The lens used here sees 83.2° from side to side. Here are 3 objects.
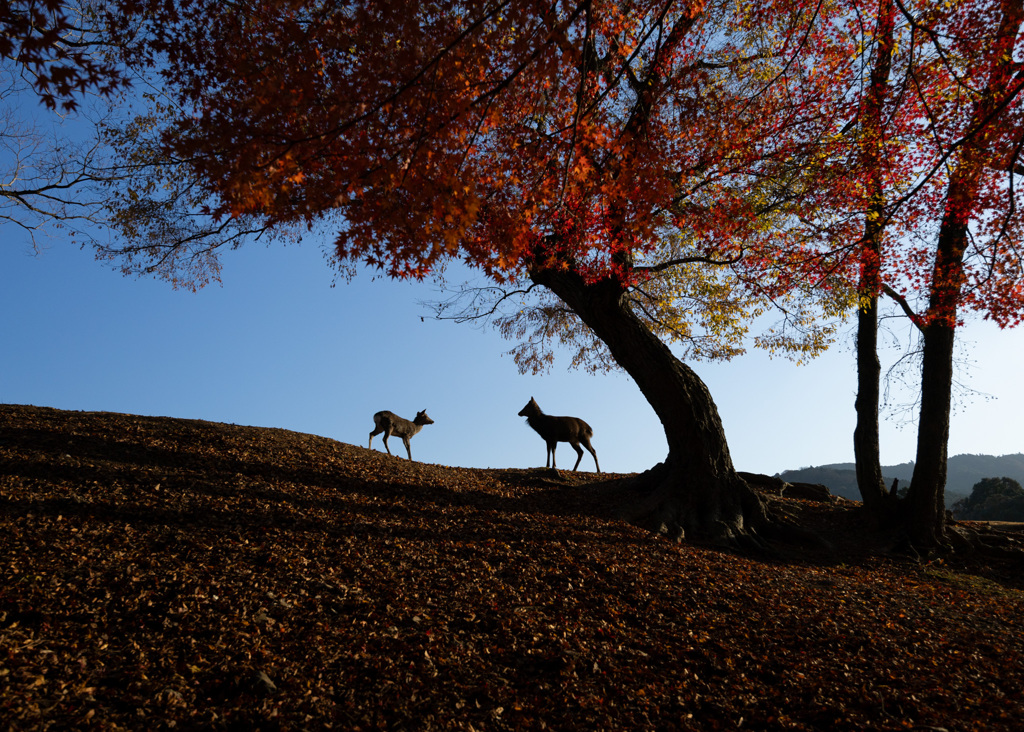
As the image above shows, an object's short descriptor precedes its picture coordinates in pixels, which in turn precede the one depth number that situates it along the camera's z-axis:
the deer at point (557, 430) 13.51
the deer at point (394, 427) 13.68
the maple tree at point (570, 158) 5.75
